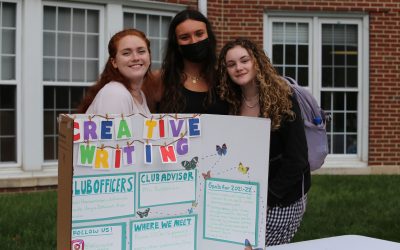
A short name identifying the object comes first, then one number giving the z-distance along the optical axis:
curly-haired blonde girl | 2.70
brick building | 7.61
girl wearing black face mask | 2.92
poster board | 2.12
